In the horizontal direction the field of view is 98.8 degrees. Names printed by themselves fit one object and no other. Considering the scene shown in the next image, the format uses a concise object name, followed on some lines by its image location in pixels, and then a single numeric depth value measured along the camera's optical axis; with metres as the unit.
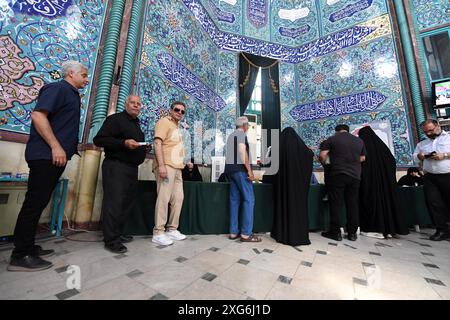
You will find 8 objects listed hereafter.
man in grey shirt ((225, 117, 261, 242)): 2.31
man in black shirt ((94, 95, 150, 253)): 1.83
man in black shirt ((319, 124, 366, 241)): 2.53
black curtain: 5.97
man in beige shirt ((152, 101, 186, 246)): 2.10
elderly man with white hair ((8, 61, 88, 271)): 1.34
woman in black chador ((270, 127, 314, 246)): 2.25
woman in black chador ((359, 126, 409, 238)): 2.82
